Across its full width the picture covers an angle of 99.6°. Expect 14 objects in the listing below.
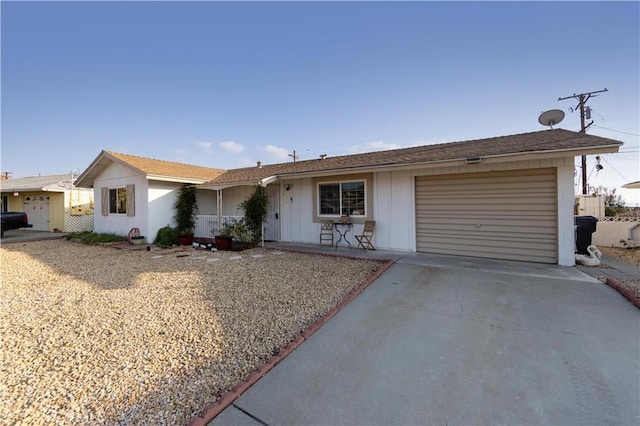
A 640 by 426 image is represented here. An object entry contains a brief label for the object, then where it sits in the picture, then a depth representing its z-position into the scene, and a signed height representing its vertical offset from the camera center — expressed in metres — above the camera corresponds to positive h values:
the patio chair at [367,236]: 8.35 -0.77
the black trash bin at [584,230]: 7.09 -0.56
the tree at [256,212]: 9.40 +0.05
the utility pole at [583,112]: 14.86 +5.42
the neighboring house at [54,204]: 15.50 +0.76
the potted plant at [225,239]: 9.40 -0.87
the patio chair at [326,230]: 9.23 -0.61
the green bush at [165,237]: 10.58 -0.88
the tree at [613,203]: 12.97 +0.33
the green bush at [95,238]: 11.24 -0.95
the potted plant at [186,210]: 11.20 +0.18
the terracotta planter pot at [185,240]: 10.58 -1.00
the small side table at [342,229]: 8.99 -0.56
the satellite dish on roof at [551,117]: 7.65 +2.67
